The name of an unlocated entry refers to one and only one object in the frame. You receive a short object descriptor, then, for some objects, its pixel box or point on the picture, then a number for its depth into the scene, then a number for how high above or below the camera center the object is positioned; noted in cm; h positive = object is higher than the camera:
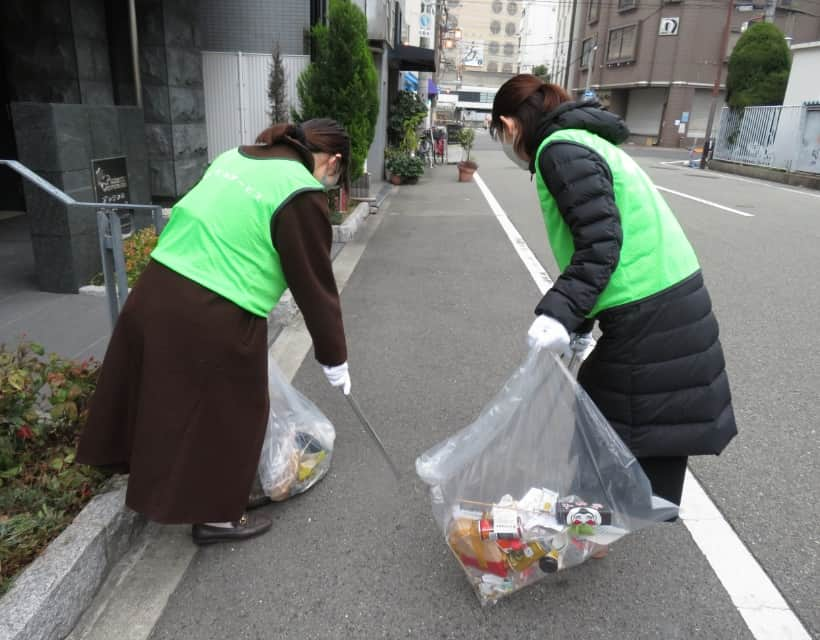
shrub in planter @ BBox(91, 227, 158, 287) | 457 -129
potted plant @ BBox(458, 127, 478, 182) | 1653 -195
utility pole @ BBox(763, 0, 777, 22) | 2446 +335
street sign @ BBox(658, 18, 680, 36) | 3944 +415
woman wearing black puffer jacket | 188 -54
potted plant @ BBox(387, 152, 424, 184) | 1535 -182
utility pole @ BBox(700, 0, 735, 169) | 2388 +69
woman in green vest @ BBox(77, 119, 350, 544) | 206 -79
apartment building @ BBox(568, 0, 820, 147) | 3912 +247
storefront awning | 1539 +69
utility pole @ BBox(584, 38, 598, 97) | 4848 +214
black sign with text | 546 -91
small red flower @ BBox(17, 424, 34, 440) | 249 -133
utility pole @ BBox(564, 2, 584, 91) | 5547 +496
